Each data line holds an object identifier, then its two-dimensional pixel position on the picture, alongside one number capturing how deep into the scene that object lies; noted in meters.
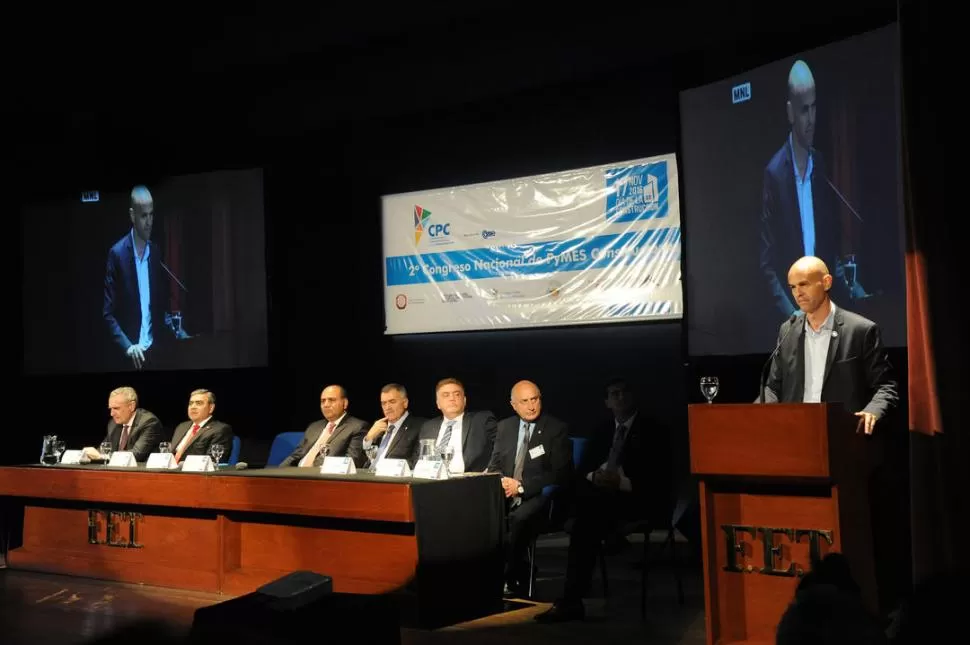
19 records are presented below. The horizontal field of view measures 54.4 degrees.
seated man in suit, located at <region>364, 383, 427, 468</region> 5.36
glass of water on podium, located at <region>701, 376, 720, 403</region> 3.30
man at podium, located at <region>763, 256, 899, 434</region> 3.35
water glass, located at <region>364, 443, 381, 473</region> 4.74
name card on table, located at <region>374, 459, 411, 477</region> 4.40
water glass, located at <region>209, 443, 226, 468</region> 5.05
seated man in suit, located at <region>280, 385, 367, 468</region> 5.52
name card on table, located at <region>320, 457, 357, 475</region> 4.60
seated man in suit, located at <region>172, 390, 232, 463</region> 5.82
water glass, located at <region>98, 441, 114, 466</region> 5.75
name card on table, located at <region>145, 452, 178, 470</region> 5.27
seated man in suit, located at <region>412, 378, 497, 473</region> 5.20
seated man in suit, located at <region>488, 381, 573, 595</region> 4.76
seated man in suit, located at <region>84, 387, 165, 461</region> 6.25
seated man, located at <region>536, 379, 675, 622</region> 4.22
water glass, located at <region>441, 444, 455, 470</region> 4.41
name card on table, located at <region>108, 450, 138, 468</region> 5.49
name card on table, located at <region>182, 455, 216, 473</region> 5.02
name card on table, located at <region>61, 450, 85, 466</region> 5.82
